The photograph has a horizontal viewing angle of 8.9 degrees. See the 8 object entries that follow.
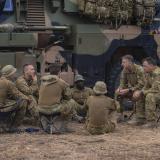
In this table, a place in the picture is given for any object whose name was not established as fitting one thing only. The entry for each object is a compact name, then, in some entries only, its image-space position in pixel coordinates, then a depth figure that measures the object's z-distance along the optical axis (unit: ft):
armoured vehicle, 60.98
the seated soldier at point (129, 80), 57.07
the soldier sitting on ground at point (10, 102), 50.60
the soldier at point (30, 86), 53.24
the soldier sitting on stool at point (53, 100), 50.74
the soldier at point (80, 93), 57.95
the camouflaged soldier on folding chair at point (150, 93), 54.25
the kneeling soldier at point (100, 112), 49.46
